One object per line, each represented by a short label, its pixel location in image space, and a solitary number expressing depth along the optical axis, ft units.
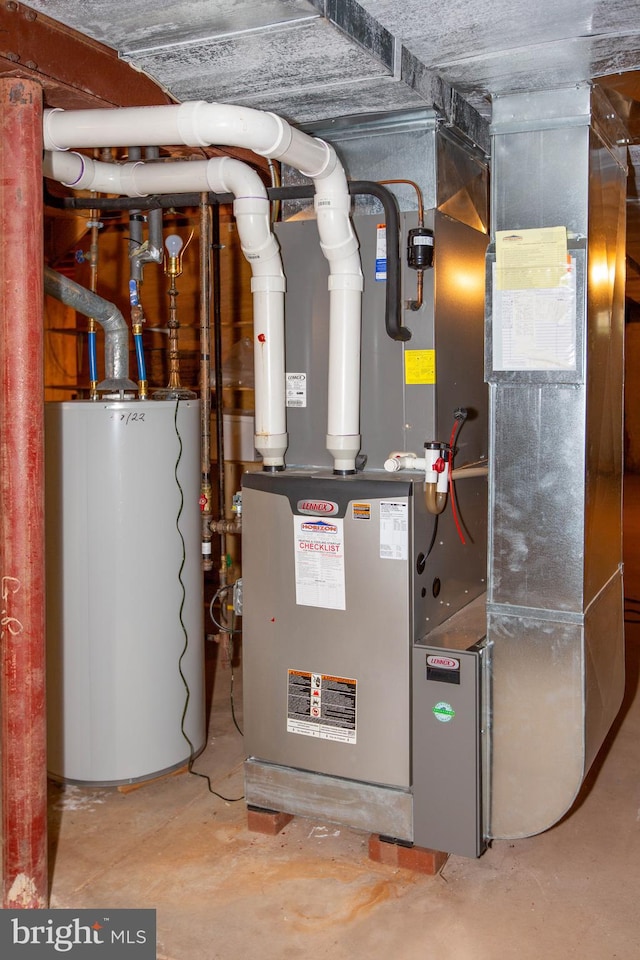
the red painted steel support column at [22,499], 7.43
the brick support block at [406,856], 8.68
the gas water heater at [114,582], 9.96
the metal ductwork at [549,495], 8.05
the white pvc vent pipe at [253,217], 8.93
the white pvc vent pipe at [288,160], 7.68
